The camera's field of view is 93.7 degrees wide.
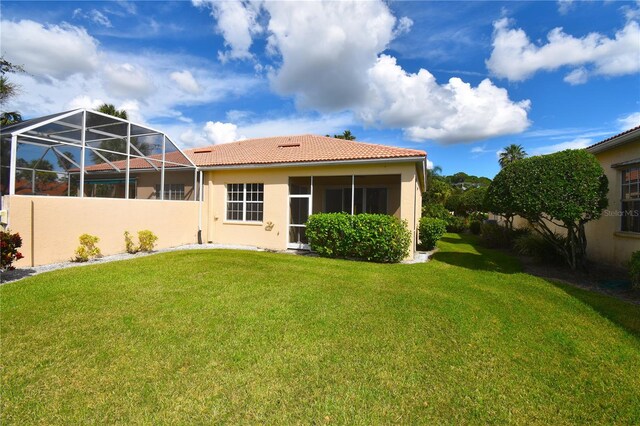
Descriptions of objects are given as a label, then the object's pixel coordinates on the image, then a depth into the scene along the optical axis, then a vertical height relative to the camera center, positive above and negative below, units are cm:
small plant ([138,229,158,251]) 1151 -110
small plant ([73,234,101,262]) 943 -123
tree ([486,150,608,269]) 836 +83
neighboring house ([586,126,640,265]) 945 +61
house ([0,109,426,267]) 898 +111
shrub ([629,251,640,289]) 686 -119
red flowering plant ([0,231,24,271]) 664 -88
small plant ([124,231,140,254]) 1121 -123
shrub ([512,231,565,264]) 1116 -125
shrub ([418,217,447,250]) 1438 -78
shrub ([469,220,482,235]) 2496 -95
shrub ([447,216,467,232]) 2582 -86
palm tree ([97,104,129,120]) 2273 +777
